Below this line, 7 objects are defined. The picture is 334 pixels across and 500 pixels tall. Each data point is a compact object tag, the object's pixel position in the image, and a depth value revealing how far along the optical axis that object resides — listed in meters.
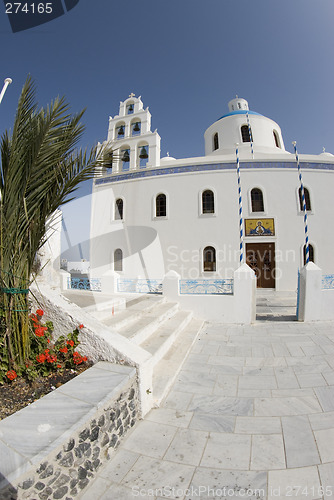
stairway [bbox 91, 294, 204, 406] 3.48
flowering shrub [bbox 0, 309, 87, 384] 2.48
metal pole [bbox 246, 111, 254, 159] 13.64
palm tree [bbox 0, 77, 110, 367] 2.51
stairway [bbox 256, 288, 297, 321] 6.98
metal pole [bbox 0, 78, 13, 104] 4.86
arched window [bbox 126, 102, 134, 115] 13.56
